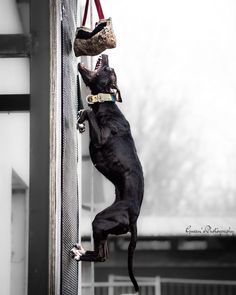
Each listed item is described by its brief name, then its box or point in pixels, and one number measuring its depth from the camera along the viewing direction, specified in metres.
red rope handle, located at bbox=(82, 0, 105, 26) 4.93
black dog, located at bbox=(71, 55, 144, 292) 4.56
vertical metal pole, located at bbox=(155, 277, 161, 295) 13.53
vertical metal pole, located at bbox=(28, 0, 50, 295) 4.79
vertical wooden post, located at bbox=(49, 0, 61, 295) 4.79
